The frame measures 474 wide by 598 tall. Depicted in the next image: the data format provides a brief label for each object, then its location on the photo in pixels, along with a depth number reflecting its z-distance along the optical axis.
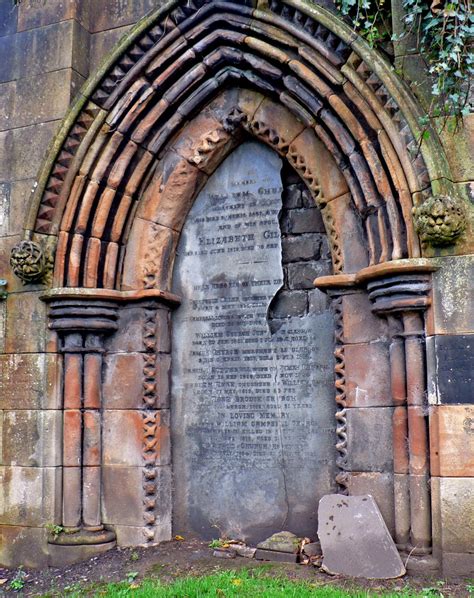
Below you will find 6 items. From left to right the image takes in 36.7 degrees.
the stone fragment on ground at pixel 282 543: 5.30
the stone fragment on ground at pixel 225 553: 5.54
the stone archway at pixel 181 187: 5.21
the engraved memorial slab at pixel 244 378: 5.70
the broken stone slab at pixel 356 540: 4.75
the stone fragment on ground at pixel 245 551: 5.47
